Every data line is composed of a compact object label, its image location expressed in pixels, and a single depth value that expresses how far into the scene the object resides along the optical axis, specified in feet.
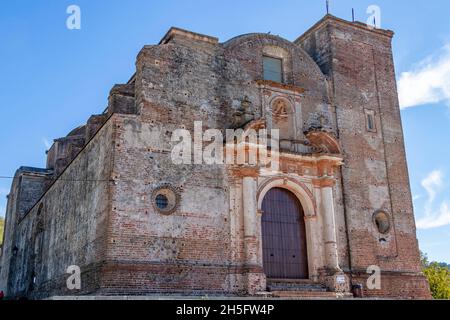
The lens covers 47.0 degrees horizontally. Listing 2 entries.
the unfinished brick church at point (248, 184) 48.98
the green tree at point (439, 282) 78.89
